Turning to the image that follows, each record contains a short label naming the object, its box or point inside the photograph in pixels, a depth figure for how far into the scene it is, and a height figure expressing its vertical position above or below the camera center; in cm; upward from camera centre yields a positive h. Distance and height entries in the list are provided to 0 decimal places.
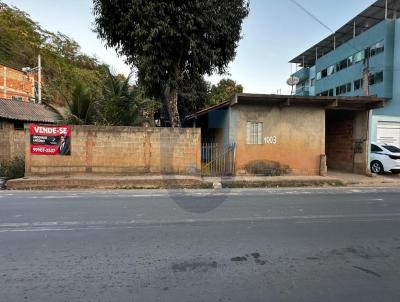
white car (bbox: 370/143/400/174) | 1567 -86
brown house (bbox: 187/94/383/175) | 1466 +30
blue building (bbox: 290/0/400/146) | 3050 +948
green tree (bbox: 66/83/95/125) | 1477 +163
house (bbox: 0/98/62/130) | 2205 +189
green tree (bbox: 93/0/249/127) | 1354 +485
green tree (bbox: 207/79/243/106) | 3209 +563
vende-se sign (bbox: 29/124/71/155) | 1307 +1
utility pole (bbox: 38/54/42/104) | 2594 +487
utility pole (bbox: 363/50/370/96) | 2081 +387
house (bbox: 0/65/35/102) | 3641 +679
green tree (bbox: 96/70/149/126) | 1520 +177
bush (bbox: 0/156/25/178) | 1397 -133
